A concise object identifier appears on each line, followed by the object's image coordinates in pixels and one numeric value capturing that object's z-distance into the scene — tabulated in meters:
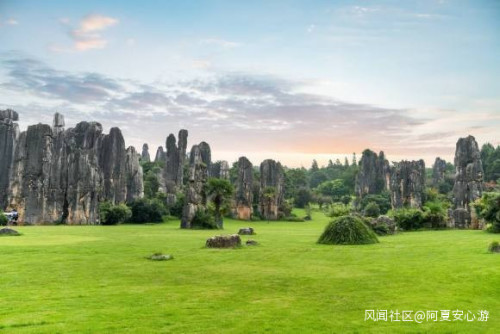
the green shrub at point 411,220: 49.65
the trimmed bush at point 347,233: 29.38
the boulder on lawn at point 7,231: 33.74
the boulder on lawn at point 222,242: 26.22
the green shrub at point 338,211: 46.53
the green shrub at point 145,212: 67.06
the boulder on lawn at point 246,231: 39.50
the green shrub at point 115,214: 64.38
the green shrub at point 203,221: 53.03
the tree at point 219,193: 54.59
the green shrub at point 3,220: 52.57
